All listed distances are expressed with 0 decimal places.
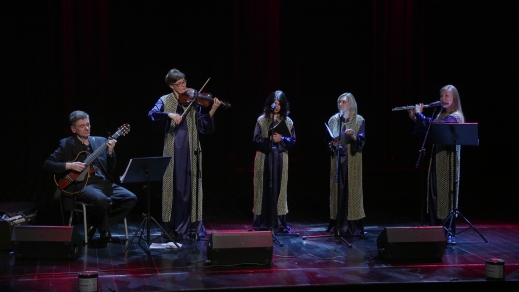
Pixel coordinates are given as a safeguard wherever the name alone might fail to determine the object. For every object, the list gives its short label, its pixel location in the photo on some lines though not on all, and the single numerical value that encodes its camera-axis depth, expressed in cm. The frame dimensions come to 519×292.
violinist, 670
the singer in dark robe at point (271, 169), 706
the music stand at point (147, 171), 591
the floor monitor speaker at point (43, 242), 572
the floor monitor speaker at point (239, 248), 555
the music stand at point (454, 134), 657
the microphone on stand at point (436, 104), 665
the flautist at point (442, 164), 689
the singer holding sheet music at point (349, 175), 702
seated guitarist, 639
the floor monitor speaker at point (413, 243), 583
